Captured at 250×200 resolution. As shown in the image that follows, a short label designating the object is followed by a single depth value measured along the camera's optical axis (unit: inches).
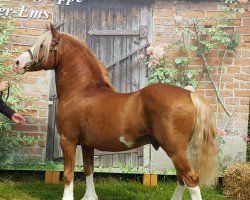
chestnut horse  140.6
